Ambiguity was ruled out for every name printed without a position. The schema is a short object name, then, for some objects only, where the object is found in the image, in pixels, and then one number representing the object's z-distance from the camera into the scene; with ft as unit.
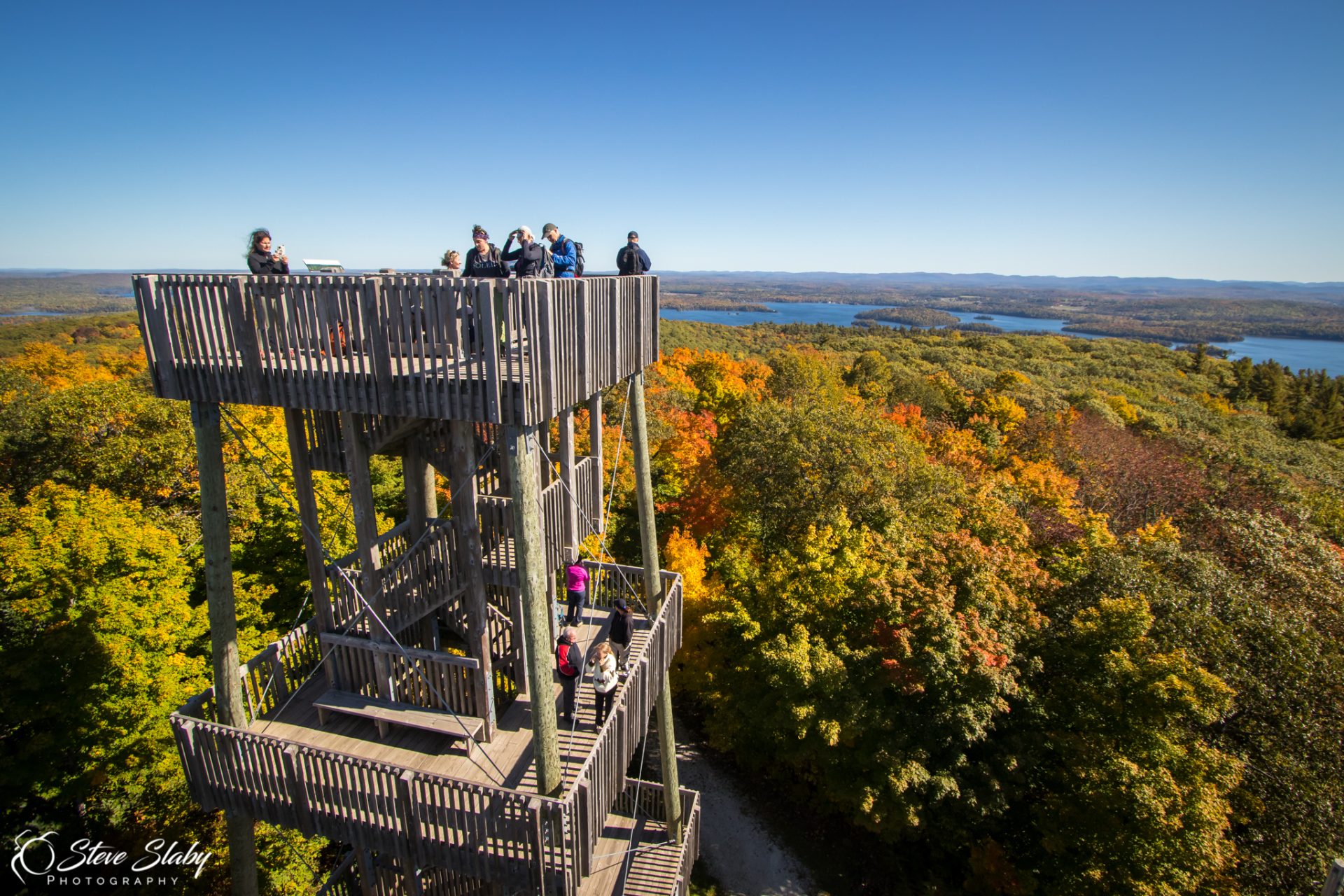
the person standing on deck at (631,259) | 26.30
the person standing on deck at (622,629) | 25.76
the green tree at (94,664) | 38.93
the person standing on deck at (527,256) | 21.25
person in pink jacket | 27.04
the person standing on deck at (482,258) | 20.81
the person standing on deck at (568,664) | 25.16
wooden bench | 21.71
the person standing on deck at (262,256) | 20.12
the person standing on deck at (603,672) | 22.52
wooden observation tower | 16.96
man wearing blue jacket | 23.56
